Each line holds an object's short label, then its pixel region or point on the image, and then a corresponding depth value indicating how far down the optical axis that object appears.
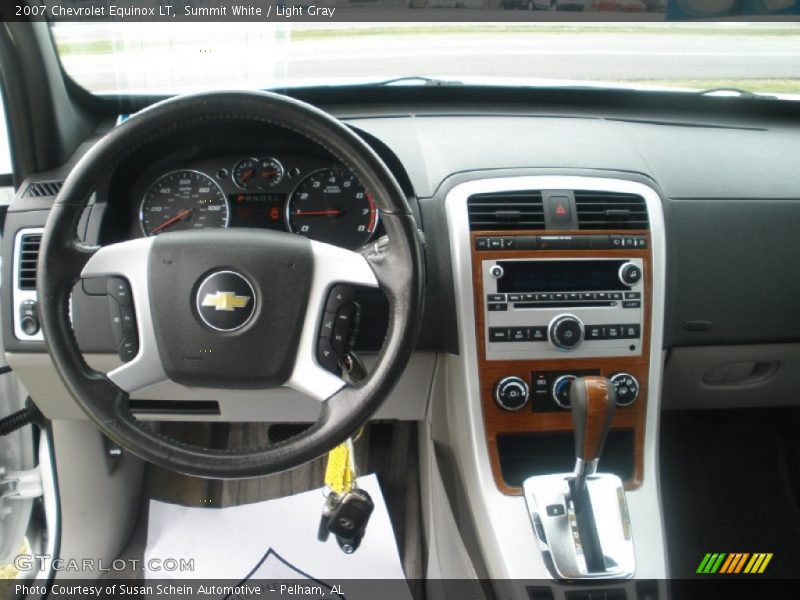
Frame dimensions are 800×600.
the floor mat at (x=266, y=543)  1.68
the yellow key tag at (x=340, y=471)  1.39
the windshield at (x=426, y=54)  1.51
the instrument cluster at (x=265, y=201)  1.32
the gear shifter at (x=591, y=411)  1.14
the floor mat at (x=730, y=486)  1.87
